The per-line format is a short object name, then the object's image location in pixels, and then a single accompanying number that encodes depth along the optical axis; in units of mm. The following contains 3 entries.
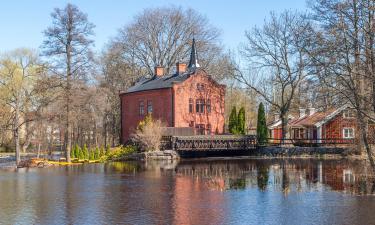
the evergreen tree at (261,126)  49538
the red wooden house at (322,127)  47344
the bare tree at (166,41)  57719
